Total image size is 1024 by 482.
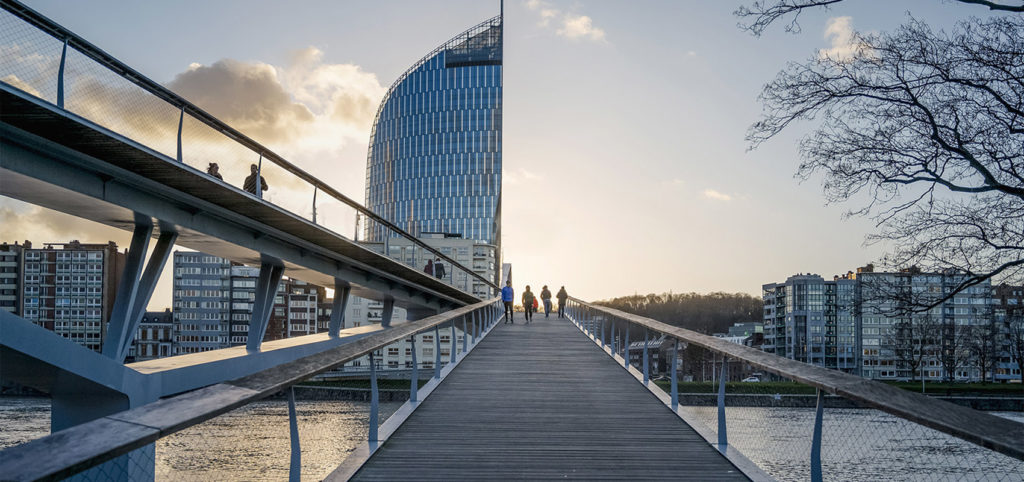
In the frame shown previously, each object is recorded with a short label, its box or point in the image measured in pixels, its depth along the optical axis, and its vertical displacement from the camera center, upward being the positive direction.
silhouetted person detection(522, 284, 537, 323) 29.57 -0.37
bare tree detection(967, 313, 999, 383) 76.20 -9.44
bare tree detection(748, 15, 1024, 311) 9.41 +1.98
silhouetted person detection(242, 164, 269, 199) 14.41 +1.97
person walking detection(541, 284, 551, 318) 35.75 -0.31
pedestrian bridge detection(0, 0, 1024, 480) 3.72 -0.52
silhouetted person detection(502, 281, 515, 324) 29.92 -0.18
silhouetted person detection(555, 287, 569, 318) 35.72 -0.43
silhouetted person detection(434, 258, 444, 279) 27.67 +0.72
